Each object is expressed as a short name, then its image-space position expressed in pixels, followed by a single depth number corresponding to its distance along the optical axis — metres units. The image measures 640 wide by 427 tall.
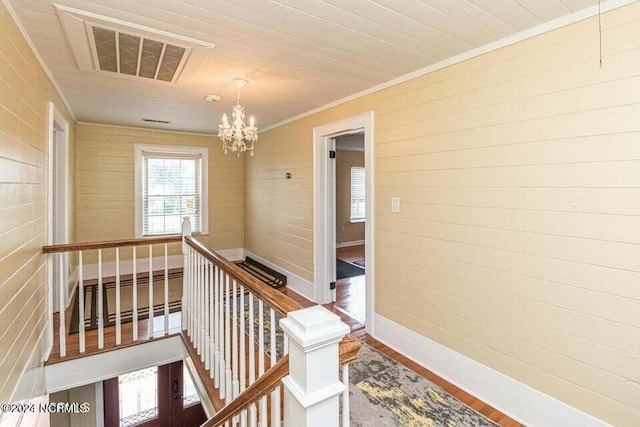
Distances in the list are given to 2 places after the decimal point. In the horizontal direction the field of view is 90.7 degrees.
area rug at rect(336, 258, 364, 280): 5.42
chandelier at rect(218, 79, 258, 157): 2.73
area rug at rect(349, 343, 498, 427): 2.04
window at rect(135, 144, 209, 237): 5.25
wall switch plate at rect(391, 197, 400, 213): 2.88
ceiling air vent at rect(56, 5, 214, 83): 1.86
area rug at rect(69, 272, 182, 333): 3.47
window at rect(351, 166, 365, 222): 7.98
